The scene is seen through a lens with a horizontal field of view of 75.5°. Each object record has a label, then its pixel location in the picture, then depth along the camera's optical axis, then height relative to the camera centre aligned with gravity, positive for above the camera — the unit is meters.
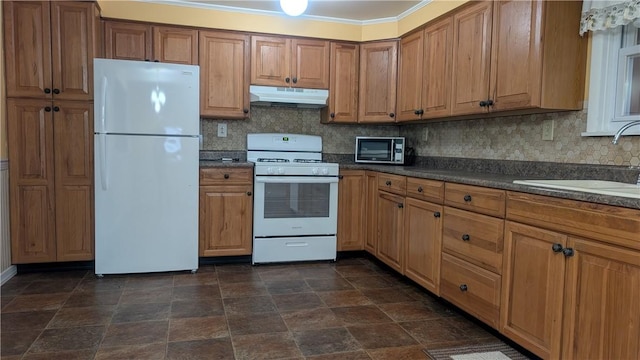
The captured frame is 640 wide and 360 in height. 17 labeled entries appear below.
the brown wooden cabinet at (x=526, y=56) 2.30 +0.60
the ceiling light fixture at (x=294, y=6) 2.95 +1.06
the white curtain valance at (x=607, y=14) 2.05 +0.75
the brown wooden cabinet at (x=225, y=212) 3.47 -0.52
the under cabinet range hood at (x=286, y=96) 3.78 +0.53
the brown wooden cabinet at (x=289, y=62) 3.80 +0.85
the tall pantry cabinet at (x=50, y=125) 3.09 +0.17
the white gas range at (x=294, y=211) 3.56 -0.52
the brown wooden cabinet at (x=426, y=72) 3.13 +0.69
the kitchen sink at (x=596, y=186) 1.68 -0.12
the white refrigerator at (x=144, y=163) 3.10 -0.11
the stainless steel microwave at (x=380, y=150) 3.99 +0.05
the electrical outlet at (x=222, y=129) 3.99 +0.21
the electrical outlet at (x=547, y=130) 2.54 +0.18
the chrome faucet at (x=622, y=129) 1.84 +0.14
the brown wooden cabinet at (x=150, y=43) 3.48 +0.92
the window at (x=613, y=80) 2.21 +0.44
